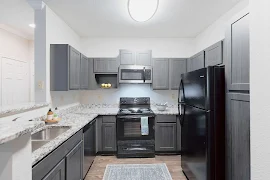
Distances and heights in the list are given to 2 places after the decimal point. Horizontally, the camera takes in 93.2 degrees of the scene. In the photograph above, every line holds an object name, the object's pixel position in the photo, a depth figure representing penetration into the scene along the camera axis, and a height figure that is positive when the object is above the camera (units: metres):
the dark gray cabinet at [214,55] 1.66 +0.48
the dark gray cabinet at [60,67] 1.91 +0.33
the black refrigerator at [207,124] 1.39 -0.40
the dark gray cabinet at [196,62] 2.15 +0.50
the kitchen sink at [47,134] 1.27 -0.53
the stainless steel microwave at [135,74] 2.71 +0.32
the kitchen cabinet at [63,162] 0.93 -0.66
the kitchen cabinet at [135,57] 2.74 +0.69
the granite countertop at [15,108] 1.07 -0.18
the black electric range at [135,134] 2.46 -0.88
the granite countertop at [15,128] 0.46 -0.16
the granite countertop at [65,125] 0.94 -0.47
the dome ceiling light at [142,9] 1.49 +0.97
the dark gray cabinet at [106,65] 2.76 +0.52
